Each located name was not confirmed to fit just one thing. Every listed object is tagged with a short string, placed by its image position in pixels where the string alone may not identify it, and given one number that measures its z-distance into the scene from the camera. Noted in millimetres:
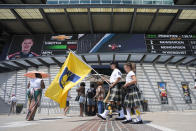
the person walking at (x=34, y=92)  4438
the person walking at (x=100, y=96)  5067
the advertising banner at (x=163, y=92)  13538
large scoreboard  13195
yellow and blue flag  3752
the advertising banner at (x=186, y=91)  13820
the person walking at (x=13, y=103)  10018
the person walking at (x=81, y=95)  6039
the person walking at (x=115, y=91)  3346
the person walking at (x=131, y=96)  2812
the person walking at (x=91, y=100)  6309
